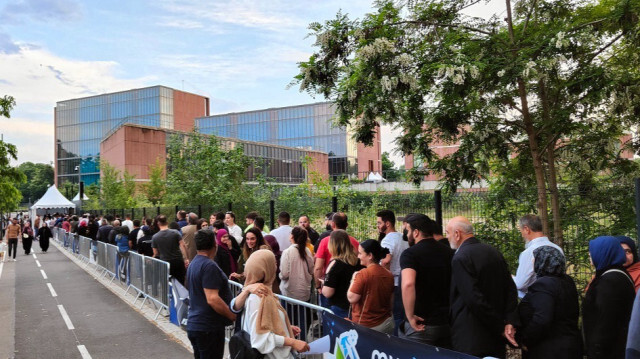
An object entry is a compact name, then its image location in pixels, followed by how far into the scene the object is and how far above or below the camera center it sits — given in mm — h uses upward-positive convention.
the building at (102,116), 105062 +16486
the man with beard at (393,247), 6336 -743
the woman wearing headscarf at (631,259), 4672 -744
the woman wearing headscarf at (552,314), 4164 -1026
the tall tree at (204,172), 22703 +962
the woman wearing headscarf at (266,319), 4367 -1082
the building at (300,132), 98875 +11712
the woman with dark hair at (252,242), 7109 -675
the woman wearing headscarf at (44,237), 28641 -2201
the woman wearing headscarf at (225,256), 8055 -971
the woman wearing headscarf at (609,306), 4090 -959
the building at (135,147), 65375 +6308
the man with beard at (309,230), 9391 -761
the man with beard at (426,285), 4820 -892
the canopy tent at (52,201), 39531 -358
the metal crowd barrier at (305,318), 5664 -1521
